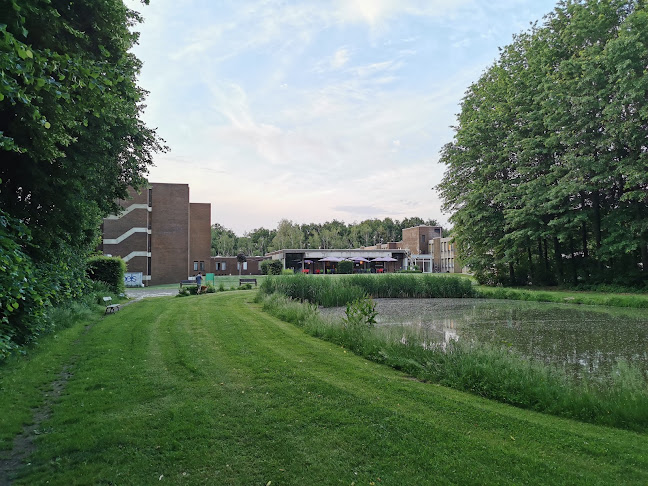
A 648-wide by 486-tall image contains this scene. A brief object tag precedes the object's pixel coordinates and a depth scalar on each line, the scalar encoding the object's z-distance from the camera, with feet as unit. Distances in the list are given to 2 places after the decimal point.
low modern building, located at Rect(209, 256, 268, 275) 197.06
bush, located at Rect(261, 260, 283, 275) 135.42
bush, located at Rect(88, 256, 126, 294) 63.98
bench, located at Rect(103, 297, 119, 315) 45.65
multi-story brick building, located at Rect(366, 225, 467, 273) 213.66
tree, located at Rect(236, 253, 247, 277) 191.50
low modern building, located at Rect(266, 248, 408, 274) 191.46
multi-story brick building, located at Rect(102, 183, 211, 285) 130.52
